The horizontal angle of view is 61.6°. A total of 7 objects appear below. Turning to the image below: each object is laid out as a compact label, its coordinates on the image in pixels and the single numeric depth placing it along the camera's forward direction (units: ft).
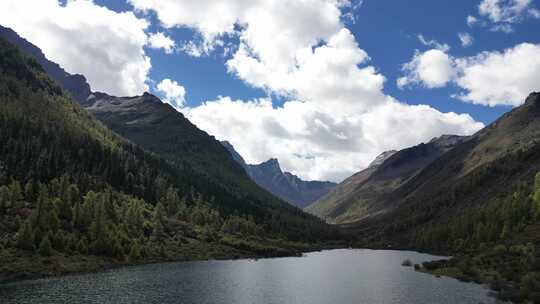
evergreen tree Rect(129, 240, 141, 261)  488.44
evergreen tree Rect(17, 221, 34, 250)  402.72
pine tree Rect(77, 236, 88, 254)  447.01
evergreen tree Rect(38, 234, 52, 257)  404.14
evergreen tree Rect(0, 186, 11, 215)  473.67
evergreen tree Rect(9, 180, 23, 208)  494.71
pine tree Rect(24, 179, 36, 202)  530.68
